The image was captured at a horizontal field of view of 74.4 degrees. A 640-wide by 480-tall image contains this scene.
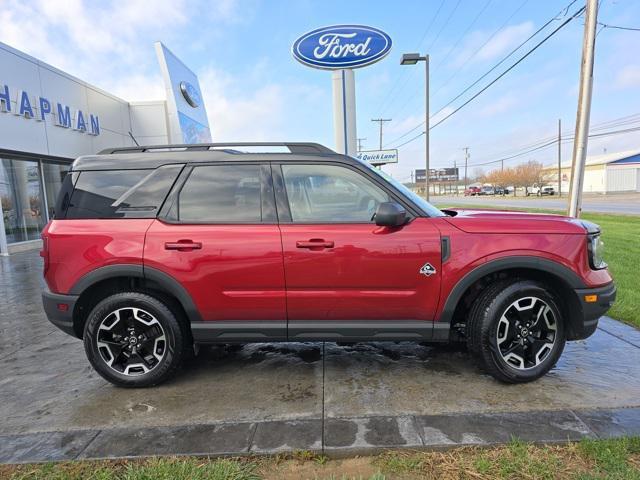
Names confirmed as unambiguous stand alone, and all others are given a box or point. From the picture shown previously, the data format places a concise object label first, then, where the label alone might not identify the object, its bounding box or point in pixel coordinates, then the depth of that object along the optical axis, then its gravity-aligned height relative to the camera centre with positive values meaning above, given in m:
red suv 3.22 -0.59
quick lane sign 28.77 +2.09
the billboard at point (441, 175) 116.06 +2.75
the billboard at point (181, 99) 16.56 +4.04
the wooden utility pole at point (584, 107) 7.08 +1.26
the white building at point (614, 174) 61.88 +0.90
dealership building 11.70 +2.34
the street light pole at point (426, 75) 15.70 +4.67
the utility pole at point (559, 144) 60.86 +5.33
